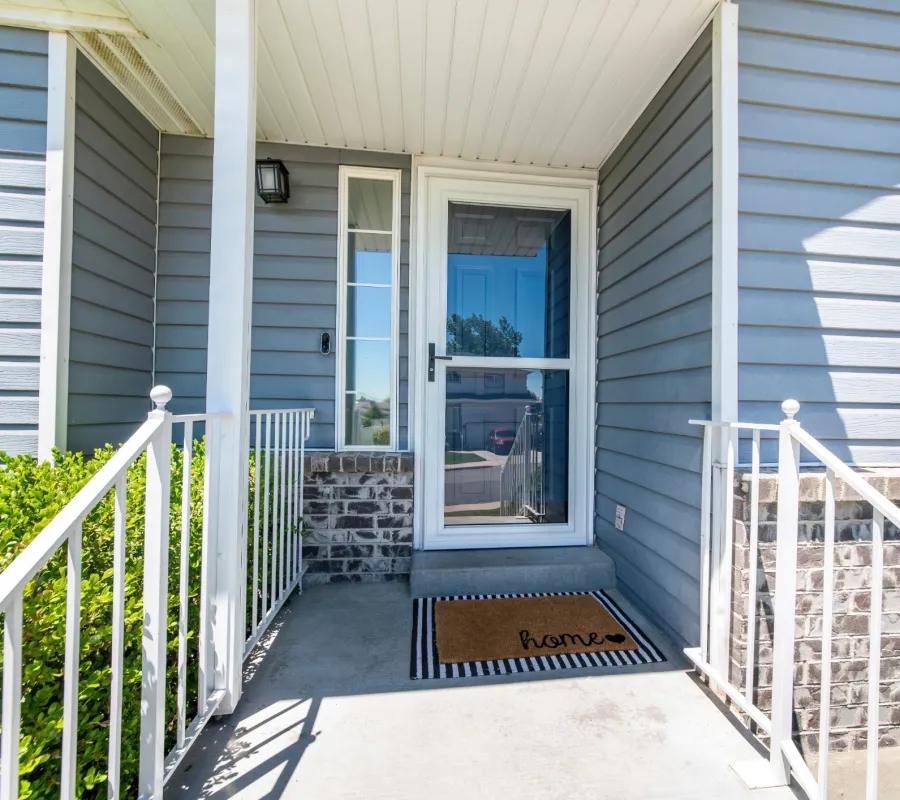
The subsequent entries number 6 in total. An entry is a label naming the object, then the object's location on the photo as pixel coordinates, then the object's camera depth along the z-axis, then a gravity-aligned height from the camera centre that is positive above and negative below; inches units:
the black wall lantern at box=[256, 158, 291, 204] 95.3 +48.3
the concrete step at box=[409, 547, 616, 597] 90.1 -34.3
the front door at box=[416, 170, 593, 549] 103.4 +9.4
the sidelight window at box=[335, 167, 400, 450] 103.2 +22.1
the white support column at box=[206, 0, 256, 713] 55.1 +10.7
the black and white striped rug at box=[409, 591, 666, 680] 66.9 -39.3
